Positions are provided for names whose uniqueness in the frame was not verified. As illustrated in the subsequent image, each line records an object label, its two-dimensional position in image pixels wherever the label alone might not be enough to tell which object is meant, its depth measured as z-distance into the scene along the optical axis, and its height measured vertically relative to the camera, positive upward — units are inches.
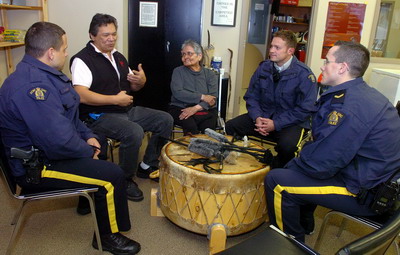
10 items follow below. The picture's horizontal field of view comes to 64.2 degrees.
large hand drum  70.8 -33.8
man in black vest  91.3 -16.7
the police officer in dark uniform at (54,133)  60.9 -19.3
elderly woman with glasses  112.2 -18.5
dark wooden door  157.8 -0.2
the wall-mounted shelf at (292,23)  283.1 +19.9
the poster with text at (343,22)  151.0 +12.7
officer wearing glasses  58.9 -18.8
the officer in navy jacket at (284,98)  96.2 -15.5
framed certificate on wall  158.7 +14.3
